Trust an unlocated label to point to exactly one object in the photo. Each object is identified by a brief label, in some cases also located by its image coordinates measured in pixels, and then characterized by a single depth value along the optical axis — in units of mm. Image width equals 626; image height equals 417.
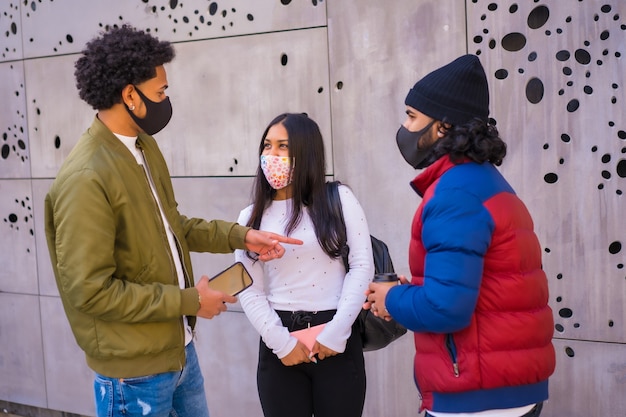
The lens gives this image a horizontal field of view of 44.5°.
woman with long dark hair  3037
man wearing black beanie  2176
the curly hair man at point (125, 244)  2482
